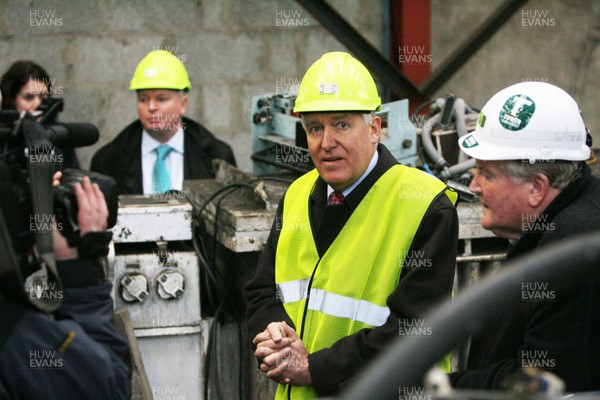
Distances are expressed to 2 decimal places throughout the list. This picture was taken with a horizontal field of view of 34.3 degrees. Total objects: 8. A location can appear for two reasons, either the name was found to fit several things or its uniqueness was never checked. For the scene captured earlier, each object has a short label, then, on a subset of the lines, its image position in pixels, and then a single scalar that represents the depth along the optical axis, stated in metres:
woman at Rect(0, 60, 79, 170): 5.66
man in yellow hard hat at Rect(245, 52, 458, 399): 3.30
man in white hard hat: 2.57
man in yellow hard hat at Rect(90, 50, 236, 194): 5.84
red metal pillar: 8.20
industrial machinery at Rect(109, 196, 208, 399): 4.33
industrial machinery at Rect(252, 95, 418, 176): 5.12
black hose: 1.40
